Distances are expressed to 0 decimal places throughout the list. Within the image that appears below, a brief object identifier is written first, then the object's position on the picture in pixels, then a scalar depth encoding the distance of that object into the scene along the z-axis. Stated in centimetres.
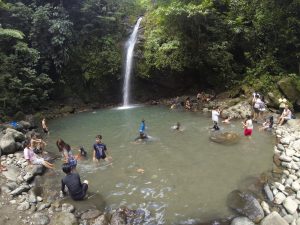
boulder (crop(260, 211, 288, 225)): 571
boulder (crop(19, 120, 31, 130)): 1395
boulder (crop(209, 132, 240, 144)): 1059
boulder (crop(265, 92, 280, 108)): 1385
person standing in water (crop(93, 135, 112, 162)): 923
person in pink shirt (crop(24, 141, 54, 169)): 904
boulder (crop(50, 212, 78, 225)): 616
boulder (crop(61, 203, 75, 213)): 664
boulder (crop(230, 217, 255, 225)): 579
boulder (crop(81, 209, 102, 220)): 640
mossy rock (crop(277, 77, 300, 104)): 1382
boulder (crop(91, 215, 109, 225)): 618
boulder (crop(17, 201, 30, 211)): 671
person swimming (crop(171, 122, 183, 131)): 1252
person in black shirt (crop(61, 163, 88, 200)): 691
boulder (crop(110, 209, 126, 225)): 617
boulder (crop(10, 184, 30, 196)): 731
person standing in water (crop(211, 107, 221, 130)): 1196
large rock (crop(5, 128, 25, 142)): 1092
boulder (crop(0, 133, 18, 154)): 987
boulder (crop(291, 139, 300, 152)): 913
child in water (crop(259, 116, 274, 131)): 1151
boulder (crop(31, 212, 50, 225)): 622
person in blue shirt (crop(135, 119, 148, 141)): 1131
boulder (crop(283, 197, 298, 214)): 616
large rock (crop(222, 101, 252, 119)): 1336
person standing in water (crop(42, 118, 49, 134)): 1321
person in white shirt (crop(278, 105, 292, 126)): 1181
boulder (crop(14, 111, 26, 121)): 1564
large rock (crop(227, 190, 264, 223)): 610
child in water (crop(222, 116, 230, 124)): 1289
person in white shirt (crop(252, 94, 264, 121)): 1319
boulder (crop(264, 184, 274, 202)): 669
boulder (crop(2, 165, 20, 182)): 818
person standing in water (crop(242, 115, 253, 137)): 1074
